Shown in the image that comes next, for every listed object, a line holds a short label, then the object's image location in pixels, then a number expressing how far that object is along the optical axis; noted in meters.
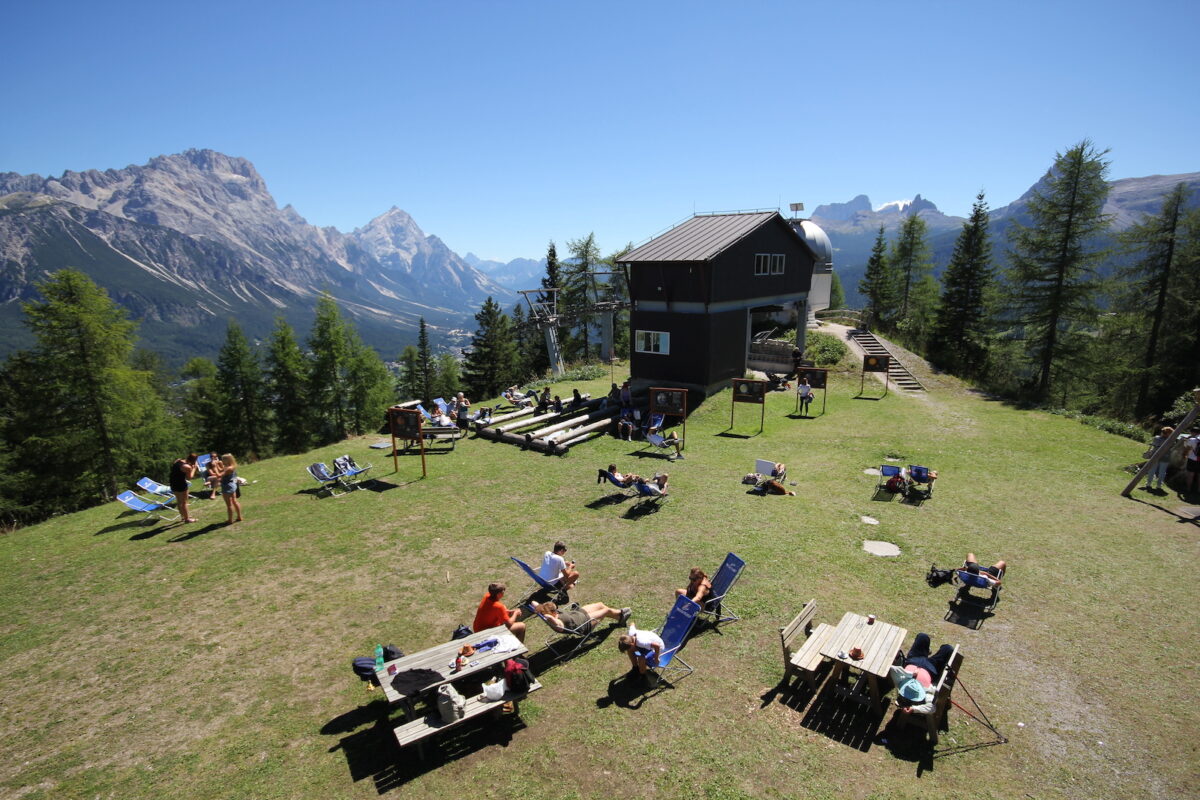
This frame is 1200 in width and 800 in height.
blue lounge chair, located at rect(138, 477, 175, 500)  16.31
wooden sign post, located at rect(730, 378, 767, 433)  22.19
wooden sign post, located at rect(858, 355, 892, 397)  29.22
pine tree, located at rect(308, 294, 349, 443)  44.97
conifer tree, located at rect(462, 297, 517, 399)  65.88
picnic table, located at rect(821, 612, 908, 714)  7.55
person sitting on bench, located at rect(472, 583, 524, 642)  8.64
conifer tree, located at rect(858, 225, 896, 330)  57.97
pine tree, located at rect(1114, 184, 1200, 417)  30.50
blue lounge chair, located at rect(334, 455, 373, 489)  17.20
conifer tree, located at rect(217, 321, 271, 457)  48.44
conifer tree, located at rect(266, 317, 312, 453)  46.56
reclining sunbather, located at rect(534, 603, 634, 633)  8.97
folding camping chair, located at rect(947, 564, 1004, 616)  10.20
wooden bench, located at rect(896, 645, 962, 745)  7.00
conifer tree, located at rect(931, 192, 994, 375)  42.75
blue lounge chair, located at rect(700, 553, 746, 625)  9.87
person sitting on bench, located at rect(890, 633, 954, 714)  7.09
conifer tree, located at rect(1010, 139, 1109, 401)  29.92
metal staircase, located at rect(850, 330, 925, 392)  31.94
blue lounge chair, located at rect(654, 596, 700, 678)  8.64
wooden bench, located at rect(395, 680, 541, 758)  6.66
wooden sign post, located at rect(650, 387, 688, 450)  23.09
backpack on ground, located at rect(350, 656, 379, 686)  7.67
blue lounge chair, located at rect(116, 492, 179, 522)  14.66
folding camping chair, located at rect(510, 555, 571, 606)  10.33
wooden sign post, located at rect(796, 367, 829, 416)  26.56
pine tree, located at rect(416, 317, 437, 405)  77.36
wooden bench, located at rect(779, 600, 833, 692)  7.90
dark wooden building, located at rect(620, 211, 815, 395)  26.72
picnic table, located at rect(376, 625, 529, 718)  6.97
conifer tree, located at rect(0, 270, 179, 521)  25.91
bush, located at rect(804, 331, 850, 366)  35.06
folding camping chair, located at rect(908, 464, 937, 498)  15.67
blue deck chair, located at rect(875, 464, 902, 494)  16.11
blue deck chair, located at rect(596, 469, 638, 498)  15.43
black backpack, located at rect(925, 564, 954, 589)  10.93
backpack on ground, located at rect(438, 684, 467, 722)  6.92
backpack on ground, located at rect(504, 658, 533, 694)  7.50
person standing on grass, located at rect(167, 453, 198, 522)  13.75
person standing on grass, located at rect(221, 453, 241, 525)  14.05
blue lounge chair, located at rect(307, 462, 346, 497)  16.77
